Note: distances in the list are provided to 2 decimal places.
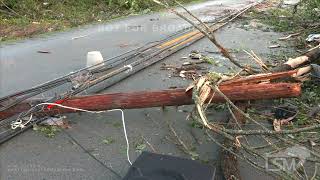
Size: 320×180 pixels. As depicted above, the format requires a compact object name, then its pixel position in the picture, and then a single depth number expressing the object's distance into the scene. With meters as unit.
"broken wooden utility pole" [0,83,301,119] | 2.53
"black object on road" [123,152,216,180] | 1.73
